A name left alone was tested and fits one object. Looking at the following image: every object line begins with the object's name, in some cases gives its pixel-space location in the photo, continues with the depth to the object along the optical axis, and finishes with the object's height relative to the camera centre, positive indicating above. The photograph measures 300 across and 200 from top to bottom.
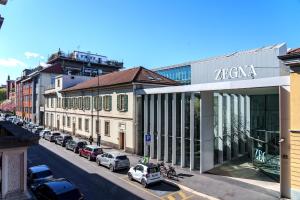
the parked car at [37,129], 35.16 -4.29
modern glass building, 17.73 -1.27
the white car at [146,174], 14.95 -5.06
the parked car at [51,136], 30.87 -4.70
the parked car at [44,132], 32.93 -4.47
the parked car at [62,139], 27.83 -4.72
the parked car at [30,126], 37.04 -4.05
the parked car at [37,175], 12.94 -4.62
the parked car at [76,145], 24.35 -4.82
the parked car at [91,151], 21.11 -4.82
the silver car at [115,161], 17.94 -4.92
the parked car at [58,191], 10.20 -4.31
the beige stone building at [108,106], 23.64 -0.31
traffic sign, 17.99 -2.96
